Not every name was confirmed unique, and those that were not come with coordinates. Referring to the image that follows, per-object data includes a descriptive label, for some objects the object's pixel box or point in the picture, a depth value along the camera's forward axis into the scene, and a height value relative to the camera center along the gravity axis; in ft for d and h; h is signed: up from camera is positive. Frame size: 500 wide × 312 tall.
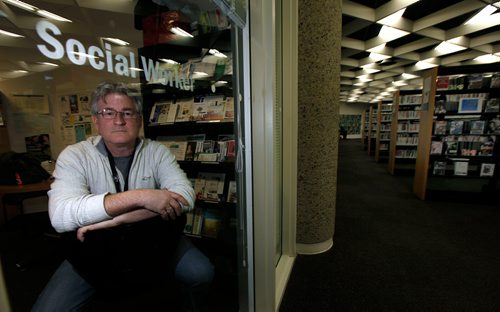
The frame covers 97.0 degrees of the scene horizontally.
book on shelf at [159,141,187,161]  6.41 -0.60
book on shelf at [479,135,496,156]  11.72 -1.35
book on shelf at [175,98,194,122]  6.09 +0.48
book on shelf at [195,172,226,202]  6.63 -1.80
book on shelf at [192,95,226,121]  5.97 +0.50
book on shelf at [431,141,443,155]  12.07 -1.39
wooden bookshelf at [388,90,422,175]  17.88 -0.78
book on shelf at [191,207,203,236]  6.67 -2.93
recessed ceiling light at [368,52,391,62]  23.45 +7.12
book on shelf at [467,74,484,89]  11.52 +2.04
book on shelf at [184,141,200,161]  6.41 -0.71
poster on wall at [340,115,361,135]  59.98 +0.01
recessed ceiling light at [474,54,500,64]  23.73 +6.93
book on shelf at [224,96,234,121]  5.90 +0.39
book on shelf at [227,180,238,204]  6.53 -1.96
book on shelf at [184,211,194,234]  6.61 -2.90
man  2.39 -0.72
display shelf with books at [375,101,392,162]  23.29 -1.43
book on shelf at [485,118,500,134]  11.57 -0.30
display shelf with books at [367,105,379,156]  27.61 -0.96
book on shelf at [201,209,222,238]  6.63 -2.89
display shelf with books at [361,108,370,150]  34.64 -1.86
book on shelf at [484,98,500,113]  11.40 +0.74
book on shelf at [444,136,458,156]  12.04 -1.29
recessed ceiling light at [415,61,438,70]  26.72 +6.98
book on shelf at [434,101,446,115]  11.87 +0.71
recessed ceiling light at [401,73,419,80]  32.04 +6.74
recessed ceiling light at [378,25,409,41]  17.89 +7.35
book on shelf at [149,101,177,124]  6.05 +0.38
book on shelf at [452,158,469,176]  12.07 -2.45
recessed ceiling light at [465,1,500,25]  13.71 +7.18
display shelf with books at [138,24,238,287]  5.65 -0.10
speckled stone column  6.46 +0.11
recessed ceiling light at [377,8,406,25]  15.53 +7.34
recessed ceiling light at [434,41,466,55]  21.07 +7.17
